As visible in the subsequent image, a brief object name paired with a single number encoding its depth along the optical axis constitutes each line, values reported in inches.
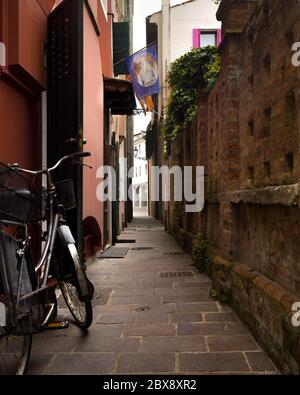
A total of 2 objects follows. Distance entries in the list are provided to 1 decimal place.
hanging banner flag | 518.0
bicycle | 97.1
